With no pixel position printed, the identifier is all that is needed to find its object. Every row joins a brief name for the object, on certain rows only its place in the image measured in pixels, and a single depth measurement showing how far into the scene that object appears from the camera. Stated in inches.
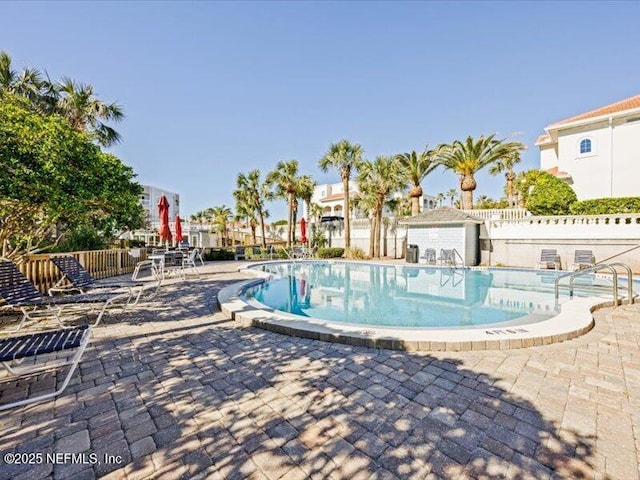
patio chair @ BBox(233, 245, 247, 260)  821.7
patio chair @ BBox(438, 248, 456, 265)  655.1
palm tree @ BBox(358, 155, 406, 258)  839.1
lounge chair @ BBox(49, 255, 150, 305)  246.1
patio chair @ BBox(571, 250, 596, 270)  527.5
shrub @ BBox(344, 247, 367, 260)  872.3
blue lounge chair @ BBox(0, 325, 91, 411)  111.0
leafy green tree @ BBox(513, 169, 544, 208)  795.3
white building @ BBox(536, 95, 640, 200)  704.4
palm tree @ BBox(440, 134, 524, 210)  753.0
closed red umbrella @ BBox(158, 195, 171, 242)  484.4
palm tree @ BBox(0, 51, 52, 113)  538.3
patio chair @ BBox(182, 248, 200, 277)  487.1
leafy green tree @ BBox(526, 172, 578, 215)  656.4
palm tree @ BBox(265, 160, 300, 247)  1011.3
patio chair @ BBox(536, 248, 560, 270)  572.7
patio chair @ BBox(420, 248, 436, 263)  685.3
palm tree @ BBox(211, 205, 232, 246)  1293.1
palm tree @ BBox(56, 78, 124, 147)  585.6
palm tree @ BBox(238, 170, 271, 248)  1085.1
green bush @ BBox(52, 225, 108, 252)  491.5
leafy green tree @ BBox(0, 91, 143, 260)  198.2
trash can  720.3
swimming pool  175.0
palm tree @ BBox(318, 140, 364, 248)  855.1
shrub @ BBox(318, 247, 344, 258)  863.7
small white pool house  666.8
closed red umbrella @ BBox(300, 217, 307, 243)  836.2
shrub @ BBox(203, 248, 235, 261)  802.2
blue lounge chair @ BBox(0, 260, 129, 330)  188.1
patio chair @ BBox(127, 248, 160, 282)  494.6
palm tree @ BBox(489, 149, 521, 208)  1230.3
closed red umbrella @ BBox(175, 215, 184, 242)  646.2
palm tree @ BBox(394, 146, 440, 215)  846.5
